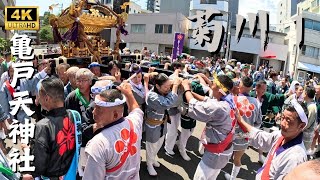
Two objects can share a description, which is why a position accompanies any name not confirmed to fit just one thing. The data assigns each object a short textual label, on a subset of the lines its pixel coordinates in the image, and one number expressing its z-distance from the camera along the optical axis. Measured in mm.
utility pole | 30609
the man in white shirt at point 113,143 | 2215
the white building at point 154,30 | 34688
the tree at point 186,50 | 34506
